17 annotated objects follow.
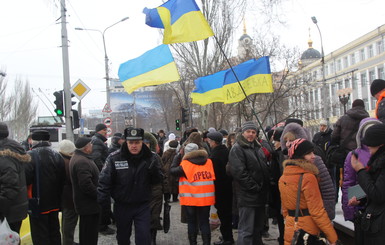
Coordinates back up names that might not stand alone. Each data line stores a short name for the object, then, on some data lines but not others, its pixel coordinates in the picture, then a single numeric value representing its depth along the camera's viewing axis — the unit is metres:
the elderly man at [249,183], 5.11
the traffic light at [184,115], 23.29
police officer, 4.77
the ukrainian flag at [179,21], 7.10
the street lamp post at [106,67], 24.38
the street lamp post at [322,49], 25.02
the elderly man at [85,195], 5.35
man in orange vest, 5.62
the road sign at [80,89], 12.14
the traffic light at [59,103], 11.73
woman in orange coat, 3.71
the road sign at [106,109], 21.67
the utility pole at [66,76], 11.84
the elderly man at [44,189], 5.27
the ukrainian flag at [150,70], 8.34
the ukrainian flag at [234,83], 7.50
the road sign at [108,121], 20.67
